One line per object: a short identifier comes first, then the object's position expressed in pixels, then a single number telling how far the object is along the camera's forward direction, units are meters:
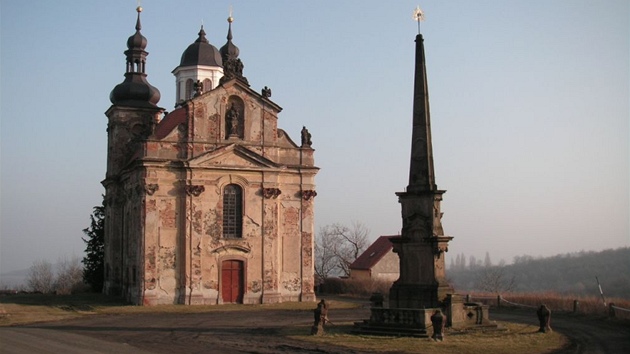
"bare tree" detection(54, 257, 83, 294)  59.48
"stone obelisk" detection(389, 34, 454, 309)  24.92
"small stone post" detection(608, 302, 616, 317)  30.41
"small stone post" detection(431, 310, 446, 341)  22.25
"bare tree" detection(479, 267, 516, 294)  68.50
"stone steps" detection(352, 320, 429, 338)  22.95
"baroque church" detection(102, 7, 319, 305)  39.62
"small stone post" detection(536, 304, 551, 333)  25.14
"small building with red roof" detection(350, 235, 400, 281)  60.42
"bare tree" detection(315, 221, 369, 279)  78.75
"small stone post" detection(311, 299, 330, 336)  24.75
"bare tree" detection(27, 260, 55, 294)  67.53
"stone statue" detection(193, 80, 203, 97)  41.47
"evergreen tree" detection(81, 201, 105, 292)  54.03
